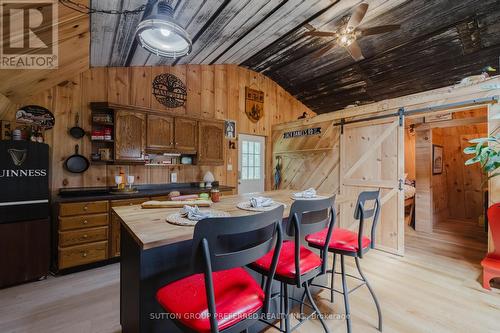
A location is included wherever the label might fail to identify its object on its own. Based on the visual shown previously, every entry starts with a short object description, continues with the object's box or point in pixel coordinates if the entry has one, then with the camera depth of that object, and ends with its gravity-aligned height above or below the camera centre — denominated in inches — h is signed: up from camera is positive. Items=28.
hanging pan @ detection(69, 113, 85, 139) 125.7 +20.7
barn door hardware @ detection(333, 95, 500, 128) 103.7 +30.8
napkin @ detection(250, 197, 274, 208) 67.4 -10.6
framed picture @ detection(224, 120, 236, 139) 189.9 +32.7
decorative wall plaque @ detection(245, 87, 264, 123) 205.0 +58.8
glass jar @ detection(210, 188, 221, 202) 79.1 -10.0
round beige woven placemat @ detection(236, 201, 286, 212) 64.8 -11.7
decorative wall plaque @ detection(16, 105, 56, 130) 112.1 +26.3
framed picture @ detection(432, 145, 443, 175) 190.4 +6.5
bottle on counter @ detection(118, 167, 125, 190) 129.3 -9.2
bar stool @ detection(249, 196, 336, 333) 50.1 -22.8
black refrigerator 93.7 -19.2
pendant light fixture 62.0 +39.8
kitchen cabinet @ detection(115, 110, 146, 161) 128.4 +18.8
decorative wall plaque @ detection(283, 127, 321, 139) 176.2 +29.0
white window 203.6 +6.8
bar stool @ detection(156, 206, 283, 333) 34.0 -22.5
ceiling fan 105.4 +68.0
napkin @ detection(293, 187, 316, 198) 86.3 -10.5
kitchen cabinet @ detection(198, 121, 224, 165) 162.7 +18.2
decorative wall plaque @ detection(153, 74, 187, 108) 156.8 +55.1
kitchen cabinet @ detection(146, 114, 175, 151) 139.8 +22.2
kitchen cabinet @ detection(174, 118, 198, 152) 151.4 +22.7
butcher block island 44.9 -22.3
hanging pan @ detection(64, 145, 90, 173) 125.0 +2.6
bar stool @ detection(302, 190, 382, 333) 66.5 -23.1
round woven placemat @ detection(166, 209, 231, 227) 48.8 -11.7
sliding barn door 132.5 -1.8
